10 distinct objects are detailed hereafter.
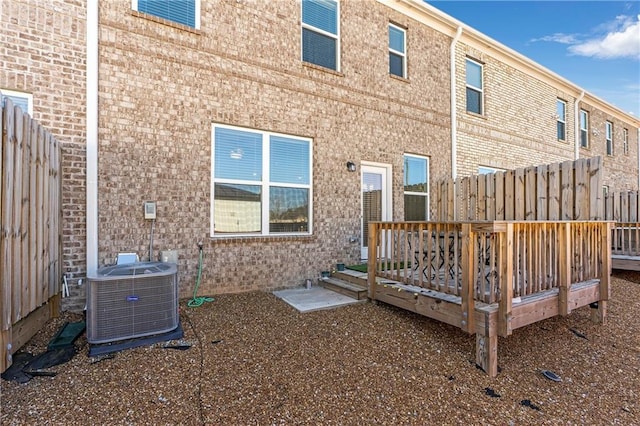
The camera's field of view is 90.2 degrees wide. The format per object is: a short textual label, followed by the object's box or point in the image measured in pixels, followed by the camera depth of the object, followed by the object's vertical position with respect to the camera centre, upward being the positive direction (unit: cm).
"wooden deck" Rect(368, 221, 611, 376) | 309 -75
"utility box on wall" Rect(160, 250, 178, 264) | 473 -63
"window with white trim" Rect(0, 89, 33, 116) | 406 +147
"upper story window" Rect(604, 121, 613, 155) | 1386 +351
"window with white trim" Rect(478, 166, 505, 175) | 898 +130
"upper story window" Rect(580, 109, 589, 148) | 1258 +346
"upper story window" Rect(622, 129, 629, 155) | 1482 +347
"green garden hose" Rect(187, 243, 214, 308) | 468 -130
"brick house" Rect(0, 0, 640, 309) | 432 +162
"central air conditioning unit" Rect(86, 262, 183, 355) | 310 -92
